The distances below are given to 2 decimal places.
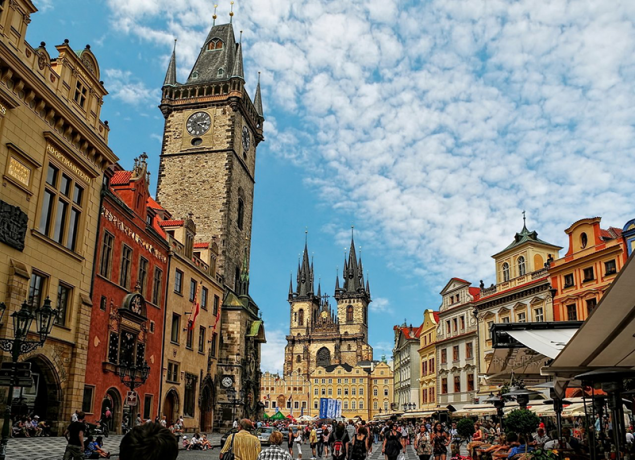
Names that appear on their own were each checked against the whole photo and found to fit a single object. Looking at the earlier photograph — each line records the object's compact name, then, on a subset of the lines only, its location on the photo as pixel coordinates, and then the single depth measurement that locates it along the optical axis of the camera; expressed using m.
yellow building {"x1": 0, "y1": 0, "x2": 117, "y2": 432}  18.34
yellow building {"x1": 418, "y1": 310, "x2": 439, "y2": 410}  54.51
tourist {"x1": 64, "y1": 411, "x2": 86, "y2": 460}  11.36
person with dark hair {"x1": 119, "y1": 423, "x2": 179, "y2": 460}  2.82
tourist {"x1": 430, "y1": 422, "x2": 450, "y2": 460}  16.73
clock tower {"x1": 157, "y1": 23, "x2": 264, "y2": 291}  48.00
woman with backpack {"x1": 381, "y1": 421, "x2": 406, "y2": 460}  15.69
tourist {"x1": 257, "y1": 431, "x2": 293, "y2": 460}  6.71
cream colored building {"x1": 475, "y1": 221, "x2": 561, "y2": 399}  38.47
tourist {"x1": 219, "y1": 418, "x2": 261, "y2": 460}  8.28
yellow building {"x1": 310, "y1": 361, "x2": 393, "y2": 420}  135.38
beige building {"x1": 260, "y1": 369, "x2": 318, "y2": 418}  139.50
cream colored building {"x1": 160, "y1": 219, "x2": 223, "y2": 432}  33.72
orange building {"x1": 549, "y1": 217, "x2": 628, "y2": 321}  32.88
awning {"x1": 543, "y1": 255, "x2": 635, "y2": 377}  6.37
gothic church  149.75
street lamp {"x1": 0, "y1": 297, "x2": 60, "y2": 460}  10.56
